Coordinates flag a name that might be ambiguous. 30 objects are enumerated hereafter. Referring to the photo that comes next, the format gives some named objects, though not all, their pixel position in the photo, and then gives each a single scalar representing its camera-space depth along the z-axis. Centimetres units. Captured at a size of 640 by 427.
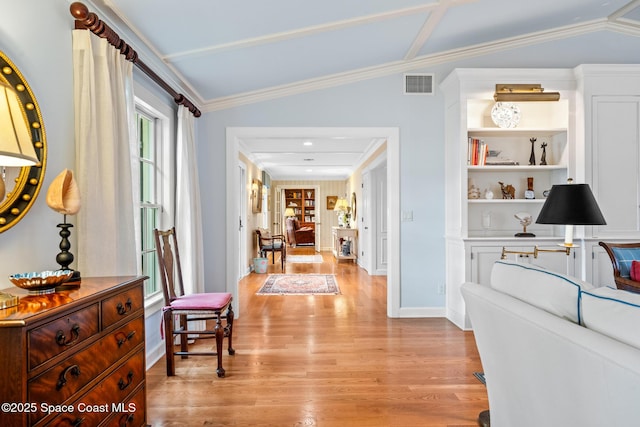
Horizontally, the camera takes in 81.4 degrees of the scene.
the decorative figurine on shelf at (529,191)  402
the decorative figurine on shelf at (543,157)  409
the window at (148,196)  322
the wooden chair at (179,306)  274
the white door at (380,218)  721
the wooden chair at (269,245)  792
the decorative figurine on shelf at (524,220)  391
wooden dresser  110
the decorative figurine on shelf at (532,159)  402
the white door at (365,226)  748
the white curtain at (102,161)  200
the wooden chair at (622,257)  272
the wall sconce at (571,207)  225
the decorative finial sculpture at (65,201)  157
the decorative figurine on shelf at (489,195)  400
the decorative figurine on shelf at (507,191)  412
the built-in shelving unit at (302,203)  1419
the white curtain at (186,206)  347
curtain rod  197
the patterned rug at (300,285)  559
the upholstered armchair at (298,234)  1204
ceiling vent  423
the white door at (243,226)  688
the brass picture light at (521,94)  370
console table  913
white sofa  100
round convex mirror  154
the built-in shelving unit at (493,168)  377
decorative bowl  141
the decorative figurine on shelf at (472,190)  407
